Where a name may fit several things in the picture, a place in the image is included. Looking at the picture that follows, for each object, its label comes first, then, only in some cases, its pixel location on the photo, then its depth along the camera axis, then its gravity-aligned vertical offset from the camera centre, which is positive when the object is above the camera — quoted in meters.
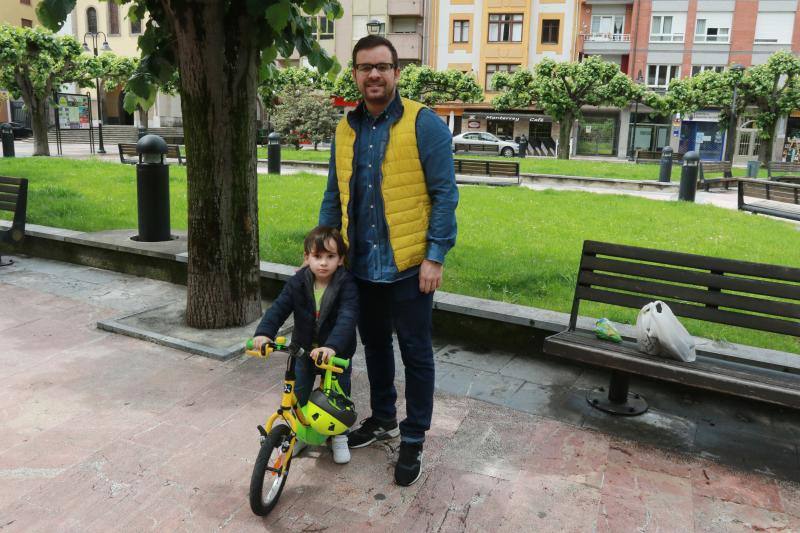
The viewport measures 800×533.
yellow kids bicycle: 2.85 -1.27
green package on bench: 4.04 -1.10
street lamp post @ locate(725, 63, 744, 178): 31.69 +1.27
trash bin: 22.30 -0.69
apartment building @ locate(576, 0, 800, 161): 42.12 +6.25
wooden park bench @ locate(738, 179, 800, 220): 12.22 -0.91
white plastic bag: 3.63 -1.01
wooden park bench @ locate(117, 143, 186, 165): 19.86 -0.73
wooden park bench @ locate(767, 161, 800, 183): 22.50 -0.65
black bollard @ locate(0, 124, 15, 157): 21.61 -0.46
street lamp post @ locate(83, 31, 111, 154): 28.06 -0.76
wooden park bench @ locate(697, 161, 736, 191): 18.77 -0.71
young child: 3.14 -0.78
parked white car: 38.33 -0.27
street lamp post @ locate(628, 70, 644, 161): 40.32 +1.44
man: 3.08 -0.32
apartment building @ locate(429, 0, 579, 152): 45.12 +6.46
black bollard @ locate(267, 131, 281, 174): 18.06 -0.57
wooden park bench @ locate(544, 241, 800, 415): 3.49 -0.93
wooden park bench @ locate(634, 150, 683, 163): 34.00 -0.53
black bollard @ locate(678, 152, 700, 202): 15.05 -0.75
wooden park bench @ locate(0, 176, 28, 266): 6.88 -0.79
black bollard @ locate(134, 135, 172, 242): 7.18 -0.67
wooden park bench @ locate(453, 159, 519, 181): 17.58 -0.71
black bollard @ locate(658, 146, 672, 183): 18.89 -0.60
